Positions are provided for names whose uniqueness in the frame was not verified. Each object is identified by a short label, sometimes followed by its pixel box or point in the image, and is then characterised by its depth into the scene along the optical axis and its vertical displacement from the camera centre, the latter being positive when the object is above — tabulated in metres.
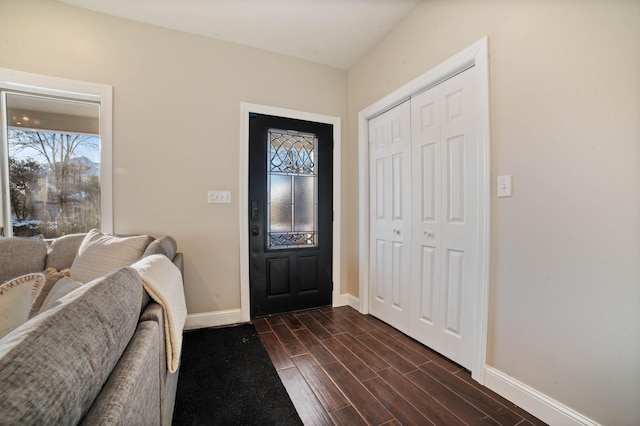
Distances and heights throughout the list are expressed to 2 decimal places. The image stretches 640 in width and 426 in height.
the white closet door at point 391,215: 2.26 -0.06
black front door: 2.60 -0.05
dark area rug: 1.36 -1.09
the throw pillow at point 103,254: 1.54 -0.28
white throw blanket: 0.94 -0.34
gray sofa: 0.36 -0.27
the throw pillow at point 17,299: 0.66 -0.24
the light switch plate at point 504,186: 1.48 +0.13
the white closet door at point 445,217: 1.72 -0.06
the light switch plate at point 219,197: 2.44 +0.11
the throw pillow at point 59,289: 0.84 -0.28
